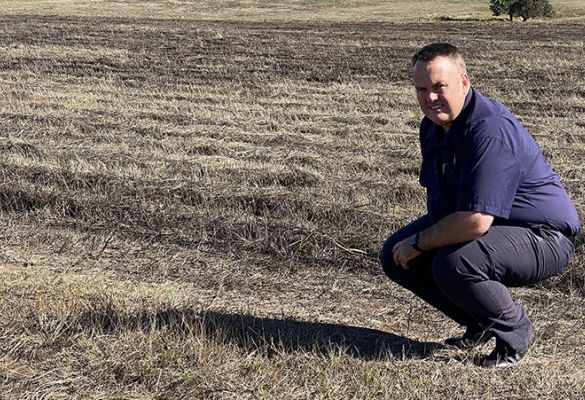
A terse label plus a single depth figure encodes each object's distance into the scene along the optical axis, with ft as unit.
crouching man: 12.03
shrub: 116.78
